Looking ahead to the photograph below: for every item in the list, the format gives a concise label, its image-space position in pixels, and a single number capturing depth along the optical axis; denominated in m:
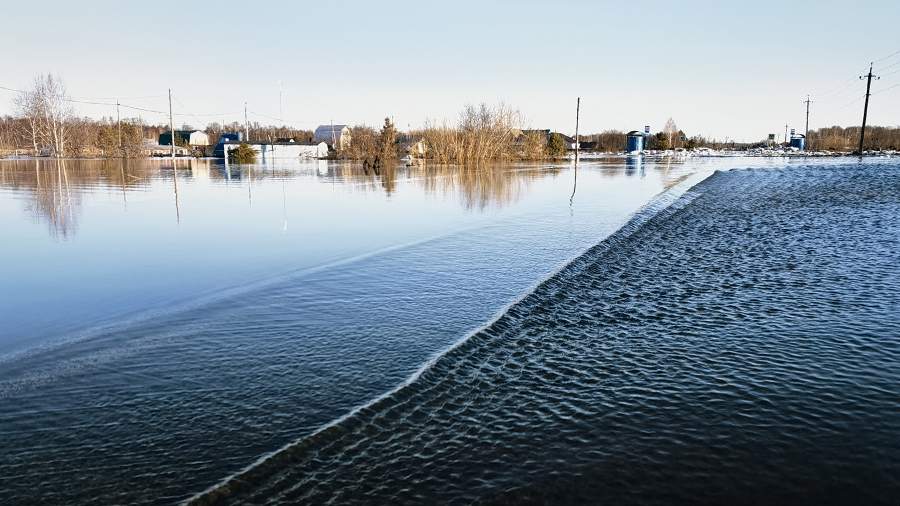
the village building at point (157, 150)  99.00
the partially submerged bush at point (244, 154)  64.69
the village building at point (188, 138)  130.70
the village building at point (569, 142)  130.77
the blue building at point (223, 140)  90.69
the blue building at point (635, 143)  99.55
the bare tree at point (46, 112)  84.75
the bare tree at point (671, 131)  125.62
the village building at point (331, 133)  105.94
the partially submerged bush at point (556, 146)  76.94
